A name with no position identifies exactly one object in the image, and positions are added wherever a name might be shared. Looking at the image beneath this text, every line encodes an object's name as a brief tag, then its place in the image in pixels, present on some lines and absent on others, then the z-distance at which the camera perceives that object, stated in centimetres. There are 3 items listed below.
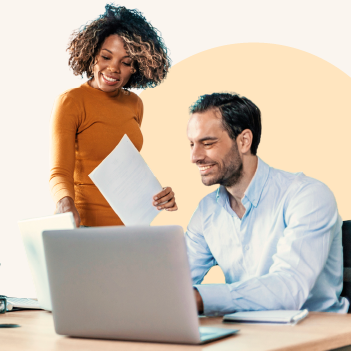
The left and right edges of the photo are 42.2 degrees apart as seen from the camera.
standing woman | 173
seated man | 110
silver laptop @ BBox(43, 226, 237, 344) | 75
